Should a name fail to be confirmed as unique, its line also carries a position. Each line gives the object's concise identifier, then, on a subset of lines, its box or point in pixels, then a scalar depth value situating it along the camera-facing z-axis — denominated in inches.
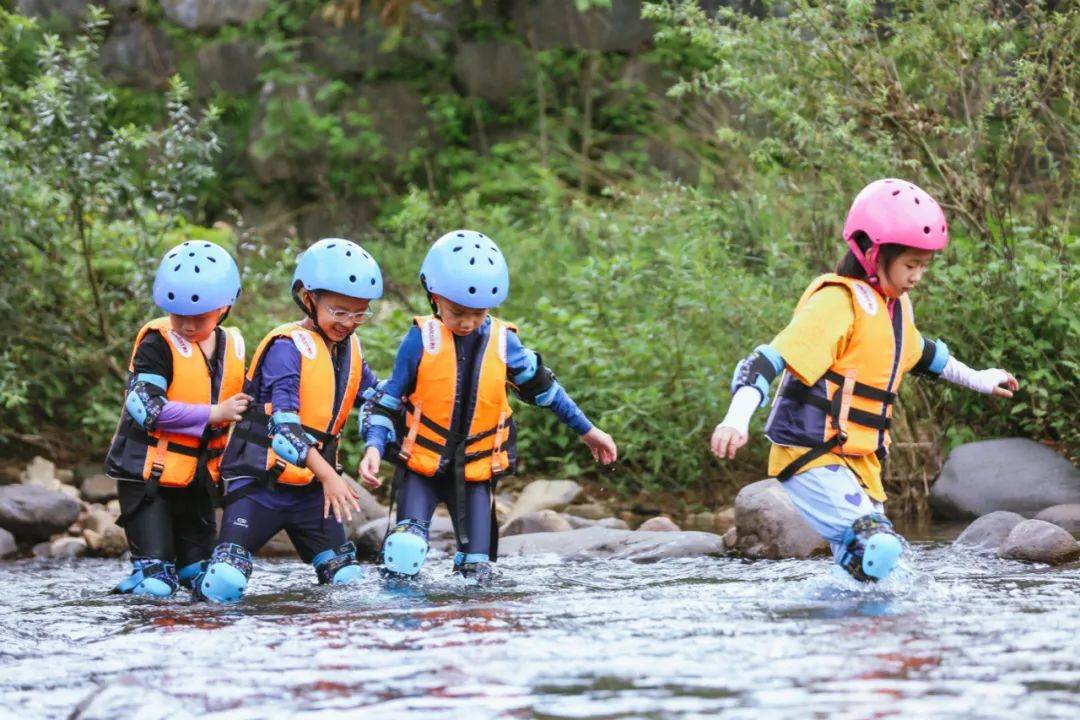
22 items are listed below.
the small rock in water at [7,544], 696.4
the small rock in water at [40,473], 807.1
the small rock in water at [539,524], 688.4
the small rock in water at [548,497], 747.4
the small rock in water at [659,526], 678.5
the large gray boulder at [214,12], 1363.2
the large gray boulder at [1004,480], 658.2
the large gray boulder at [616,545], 618.5
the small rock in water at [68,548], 703.1
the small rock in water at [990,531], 585.7
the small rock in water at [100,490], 799.7
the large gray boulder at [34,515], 726.5
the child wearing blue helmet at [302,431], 484.7
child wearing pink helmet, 433.7
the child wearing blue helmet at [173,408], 509.4
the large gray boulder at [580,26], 1328.7
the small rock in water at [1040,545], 538.6
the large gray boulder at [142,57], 1379.2
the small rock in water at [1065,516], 606.2
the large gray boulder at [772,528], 603.8
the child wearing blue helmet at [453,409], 490.6
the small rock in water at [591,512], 748.0
